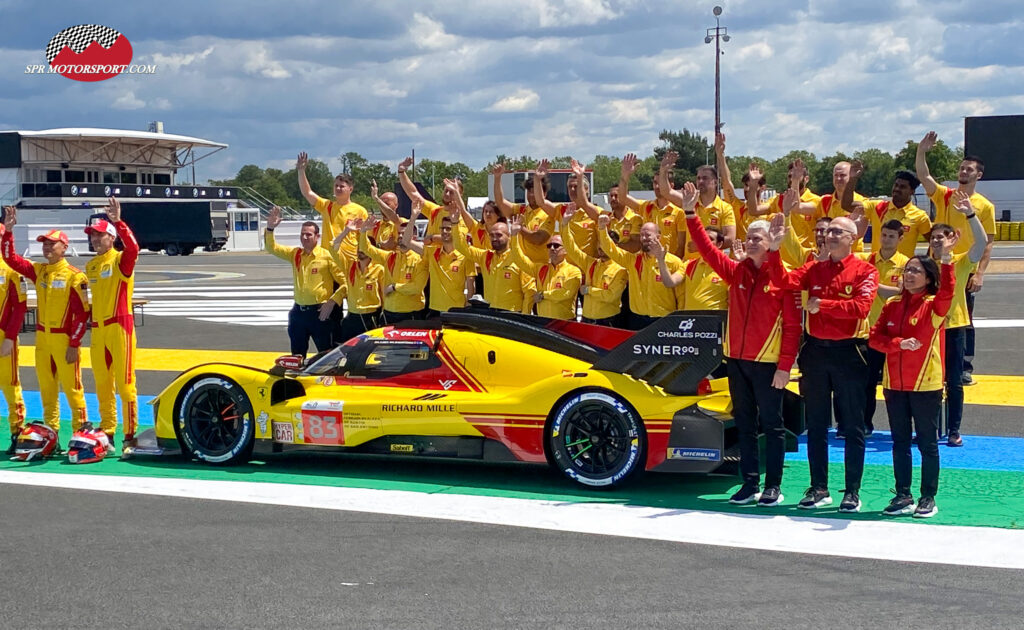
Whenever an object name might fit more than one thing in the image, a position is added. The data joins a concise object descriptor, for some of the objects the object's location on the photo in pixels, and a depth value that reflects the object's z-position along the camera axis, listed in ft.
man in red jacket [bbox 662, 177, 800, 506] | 23.32
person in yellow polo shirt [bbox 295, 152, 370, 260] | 38.63
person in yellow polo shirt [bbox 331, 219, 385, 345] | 37.93
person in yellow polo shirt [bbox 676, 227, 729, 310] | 29.76
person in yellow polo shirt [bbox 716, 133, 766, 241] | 33.76
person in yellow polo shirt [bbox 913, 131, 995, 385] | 28.58
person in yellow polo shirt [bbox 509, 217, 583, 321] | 33.24
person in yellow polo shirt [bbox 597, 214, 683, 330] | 31.24
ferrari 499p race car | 24.20
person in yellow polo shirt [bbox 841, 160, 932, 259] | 29.68
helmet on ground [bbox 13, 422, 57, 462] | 29.32
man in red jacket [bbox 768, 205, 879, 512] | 22.53
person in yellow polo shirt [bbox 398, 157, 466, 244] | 36.19
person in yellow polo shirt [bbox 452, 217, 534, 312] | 34.58
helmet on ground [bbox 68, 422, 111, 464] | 29.01
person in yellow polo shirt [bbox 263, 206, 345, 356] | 37.17
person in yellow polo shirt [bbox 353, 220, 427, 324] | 37.04
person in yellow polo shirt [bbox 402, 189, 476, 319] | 36.19
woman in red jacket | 22.27
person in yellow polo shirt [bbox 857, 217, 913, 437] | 28.22
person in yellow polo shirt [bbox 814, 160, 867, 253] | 29.30
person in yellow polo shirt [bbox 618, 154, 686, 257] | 33.73
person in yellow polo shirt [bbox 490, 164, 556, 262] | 35.06
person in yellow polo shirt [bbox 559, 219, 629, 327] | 33.06
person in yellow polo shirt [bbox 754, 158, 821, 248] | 31.37
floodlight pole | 159.84
